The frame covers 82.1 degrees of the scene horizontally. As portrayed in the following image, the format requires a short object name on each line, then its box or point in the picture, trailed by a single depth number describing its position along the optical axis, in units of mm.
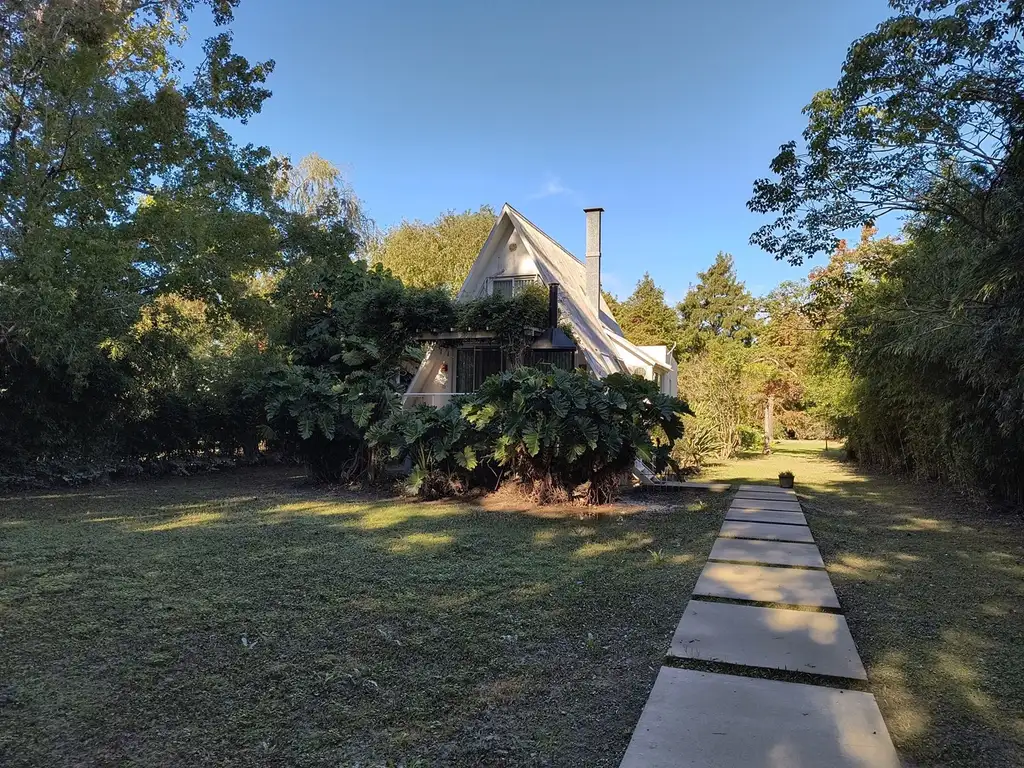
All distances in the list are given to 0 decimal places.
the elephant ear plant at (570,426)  8234
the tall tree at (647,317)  35250
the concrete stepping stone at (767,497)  9391
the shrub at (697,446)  13719
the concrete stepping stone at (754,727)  2260
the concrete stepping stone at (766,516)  7605
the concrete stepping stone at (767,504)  8594
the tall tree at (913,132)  5035
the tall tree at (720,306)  39938
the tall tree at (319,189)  24688
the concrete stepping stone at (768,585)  4333
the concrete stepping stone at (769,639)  3166
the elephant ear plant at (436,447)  9305
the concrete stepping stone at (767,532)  6574
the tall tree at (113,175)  7988
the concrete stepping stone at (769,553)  5496
